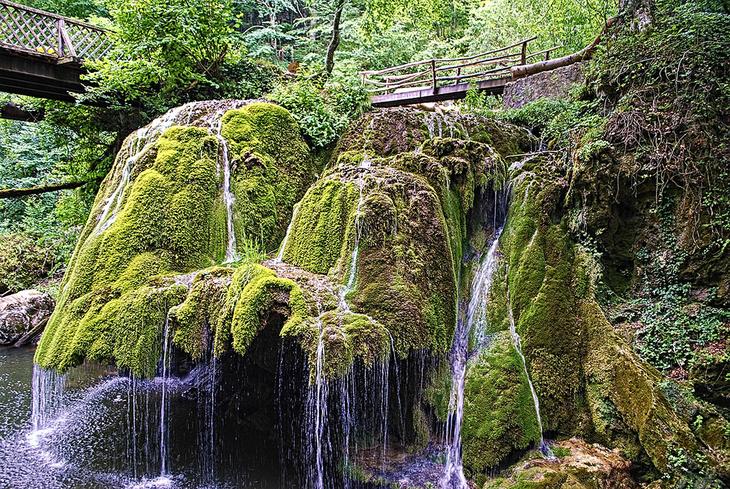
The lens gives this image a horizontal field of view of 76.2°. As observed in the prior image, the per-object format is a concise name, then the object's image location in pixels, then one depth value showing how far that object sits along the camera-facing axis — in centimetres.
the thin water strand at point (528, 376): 535
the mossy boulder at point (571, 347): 498
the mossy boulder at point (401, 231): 541
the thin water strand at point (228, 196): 661
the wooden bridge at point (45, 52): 994
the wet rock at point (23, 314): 1121
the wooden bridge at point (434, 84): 1273
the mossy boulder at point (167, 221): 511
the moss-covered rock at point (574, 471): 478
